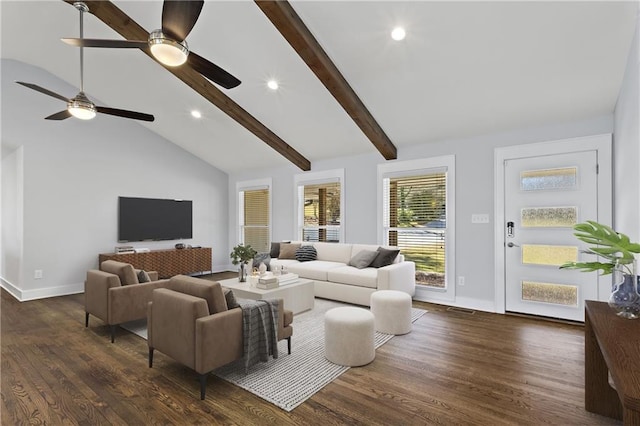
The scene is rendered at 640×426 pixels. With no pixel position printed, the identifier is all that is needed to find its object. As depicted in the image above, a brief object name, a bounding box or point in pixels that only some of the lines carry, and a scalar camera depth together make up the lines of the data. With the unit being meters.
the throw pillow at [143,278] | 3.88
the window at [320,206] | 6.29
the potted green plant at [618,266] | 1.91
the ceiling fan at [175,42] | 2.02
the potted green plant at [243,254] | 4.21
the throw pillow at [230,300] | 2.64
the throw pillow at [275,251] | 6.27
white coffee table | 3.89
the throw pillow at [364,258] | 4.98
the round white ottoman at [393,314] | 3.57
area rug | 2.36
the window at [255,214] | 7.53
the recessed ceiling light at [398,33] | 3.14
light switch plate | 4.53
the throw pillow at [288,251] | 6.04
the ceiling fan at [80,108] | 3.27
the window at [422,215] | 4.90
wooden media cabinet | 5.82
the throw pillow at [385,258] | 4.85
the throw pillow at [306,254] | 5.83
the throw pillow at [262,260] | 5.59
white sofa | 4.50
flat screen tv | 6.21
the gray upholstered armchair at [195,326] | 2.32
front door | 3.86
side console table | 1.08
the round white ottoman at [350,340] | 2.82
